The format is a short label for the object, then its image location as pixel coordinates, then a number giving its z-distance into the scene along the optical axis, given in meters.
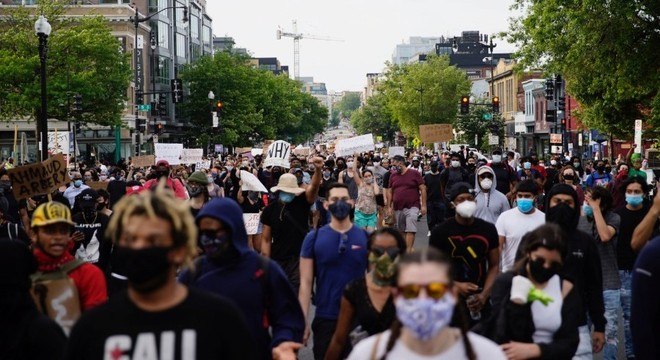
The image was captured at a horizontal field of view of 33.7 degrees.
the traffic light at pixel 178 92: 49.32
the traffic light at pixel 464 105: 53.19
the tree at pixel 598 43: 30.44
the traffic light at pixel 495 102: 52.02
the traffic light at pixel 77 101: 45.09
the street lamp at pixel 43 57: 22.45
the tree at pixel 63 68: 52.72
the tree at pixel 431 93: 91.62
